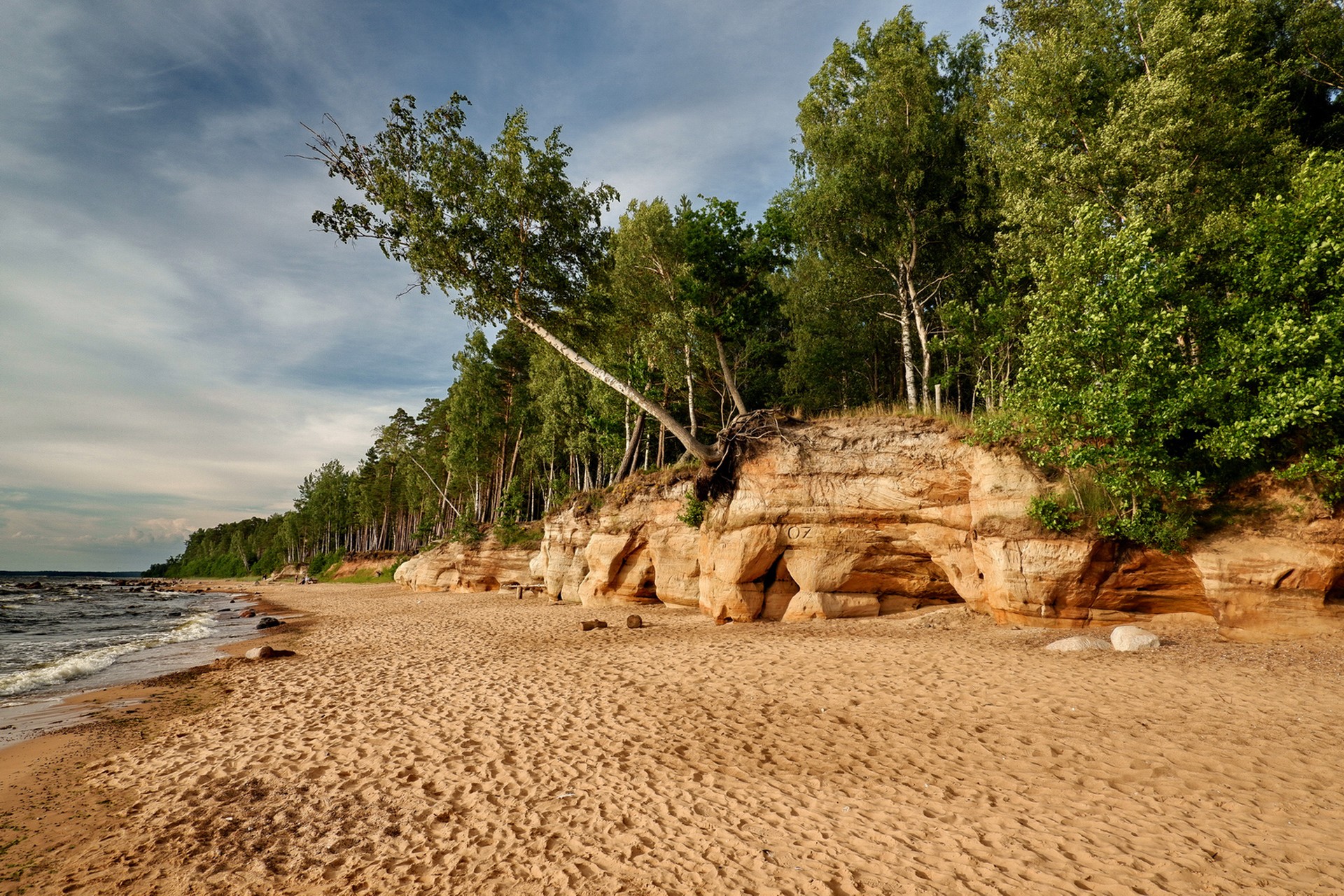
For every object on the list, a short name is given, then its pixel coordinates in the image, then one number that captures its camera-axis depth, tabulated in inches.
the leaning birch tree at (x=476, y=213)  717.9
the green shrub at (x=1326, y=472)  420.8
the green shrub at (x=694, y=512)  820.0
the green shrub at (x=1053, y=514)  530.3
